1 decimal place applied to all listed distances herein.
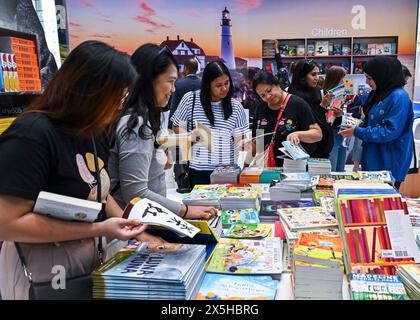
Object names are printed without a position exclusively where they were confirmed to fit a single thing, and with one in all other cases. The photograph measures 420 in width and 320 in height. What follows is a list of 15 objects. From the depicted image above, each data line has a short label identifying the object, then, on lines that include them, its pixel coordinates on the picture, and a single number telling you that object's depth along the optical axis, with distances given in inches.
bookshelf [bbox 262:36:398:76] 248.6
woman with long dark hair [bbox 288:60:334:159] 141.0
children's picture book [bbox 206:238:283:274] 52.4
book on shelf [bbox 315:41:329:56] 252.7
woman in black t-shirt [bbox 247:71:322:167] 113.3
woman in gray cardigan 57.4
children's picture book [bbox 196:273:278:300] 45.8
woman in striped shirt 107.3
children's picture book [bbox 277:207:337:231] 59.4
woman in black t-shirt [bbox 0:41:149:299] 38.3
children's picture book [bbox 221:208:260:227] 72.8
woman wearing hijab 112.2
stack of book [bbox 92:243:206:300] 40.9
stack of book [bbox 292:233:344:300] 44.1
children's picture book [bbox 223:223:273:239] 65.0
